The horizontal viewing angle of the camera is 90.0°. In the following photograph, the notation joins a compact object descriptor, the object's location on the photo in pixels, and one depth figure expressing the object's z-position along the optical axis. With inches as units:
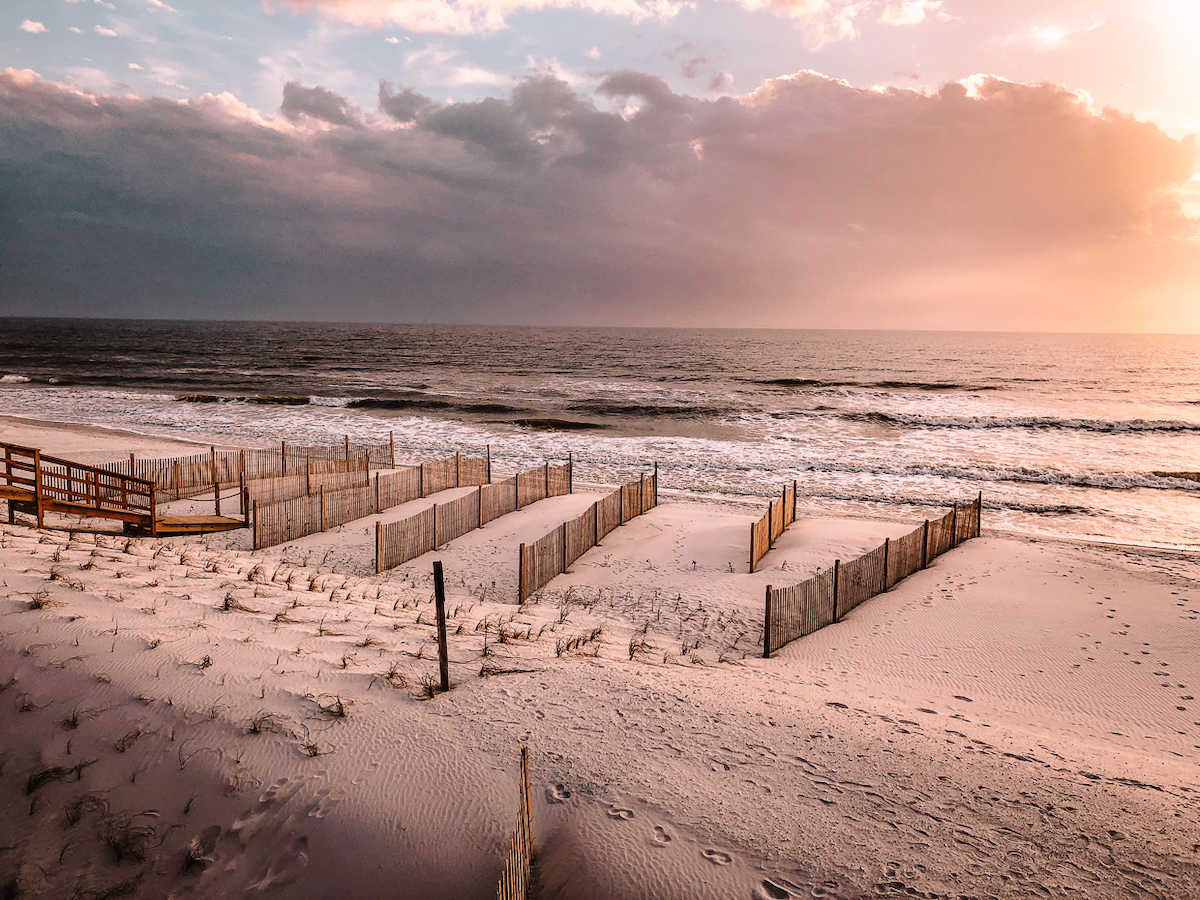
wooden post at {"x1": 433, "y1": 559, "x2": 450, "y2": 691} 236.2
